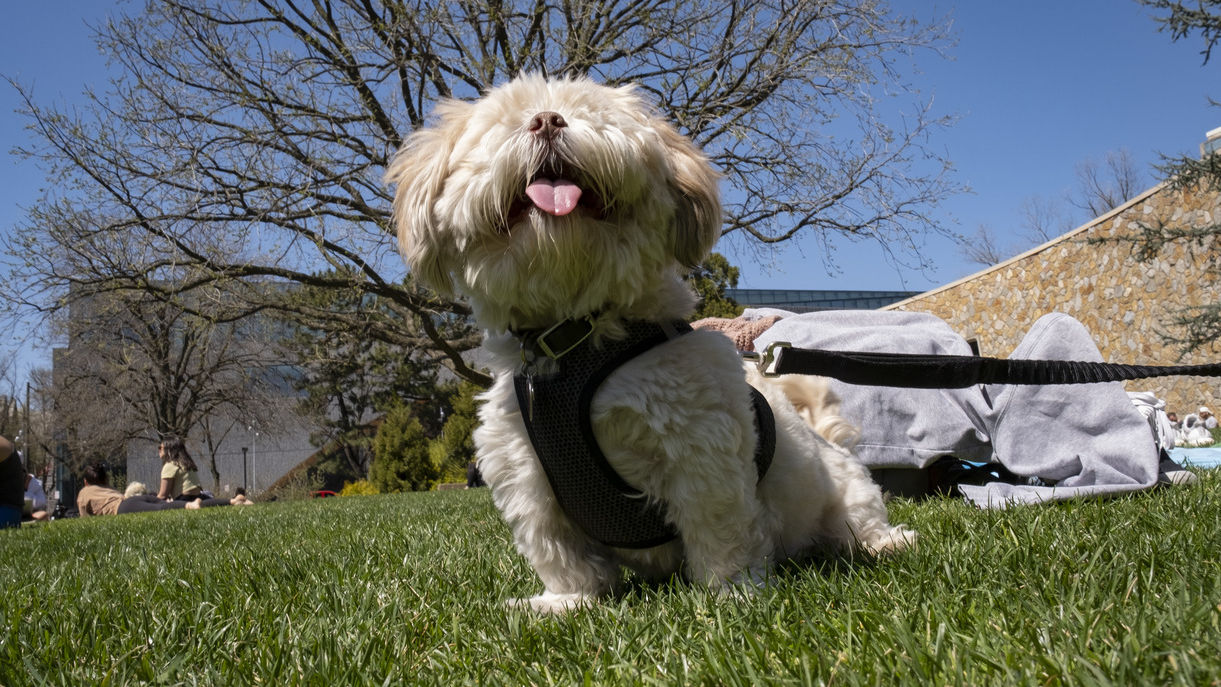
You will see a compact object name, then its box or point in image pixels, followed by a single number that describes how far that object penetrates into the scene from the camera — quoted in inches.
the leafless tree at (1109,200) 1348.4
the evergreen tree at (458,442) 822.5
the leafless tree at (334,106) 339.6
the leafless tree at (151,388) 1076.5
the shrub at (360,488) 858.4
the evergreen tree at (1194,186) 413.1
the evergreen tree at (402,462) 842.8
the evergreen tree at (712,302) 438.0
